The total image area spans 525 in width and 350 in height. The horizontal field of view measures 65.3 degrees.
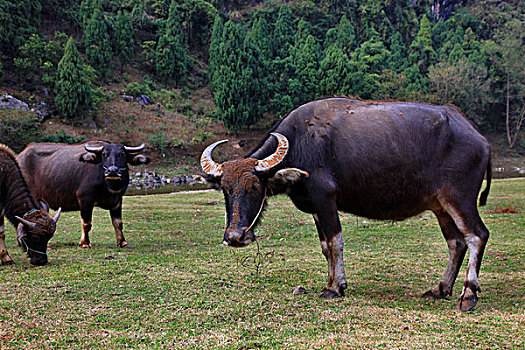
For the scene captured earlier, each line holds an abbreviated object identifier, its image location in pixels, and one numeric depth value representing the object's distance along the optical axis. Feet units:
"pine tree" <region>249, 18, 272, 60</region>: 193.88
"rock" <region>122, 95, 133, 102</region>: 164.96
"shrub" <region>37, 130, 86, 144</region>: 119.65
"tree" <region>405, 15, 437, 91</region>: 195.83
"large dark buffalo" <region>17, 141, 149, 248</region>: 31.96
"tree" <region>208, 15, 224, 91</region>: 172.26
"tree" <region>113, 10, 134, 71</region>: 174.60
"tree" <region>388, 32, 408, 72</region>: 210.59
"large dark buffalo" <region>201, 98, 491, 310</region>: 18.72
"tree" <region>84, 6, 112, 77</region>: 164.96
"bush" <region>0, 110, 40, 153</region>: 108.06
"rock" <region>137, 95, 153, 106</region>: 167.22
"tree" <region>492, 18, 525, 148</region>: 195.52
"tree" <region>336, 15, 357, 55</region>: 222.89
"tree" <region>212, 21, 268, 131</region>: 155.84
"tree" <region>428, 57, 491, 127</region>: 188.44
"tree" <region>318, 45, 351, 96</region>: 170.45
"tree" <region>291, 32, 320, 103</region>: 173.24
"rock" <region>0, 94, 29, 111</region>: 122.42
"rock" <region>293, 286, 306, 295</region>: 19.29
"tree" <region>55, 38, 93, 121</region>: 133.90
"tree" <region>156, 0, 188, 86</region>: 184.96
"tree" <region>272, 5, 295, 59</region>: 206.14
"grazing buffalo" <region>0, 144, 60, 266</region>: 25.48
